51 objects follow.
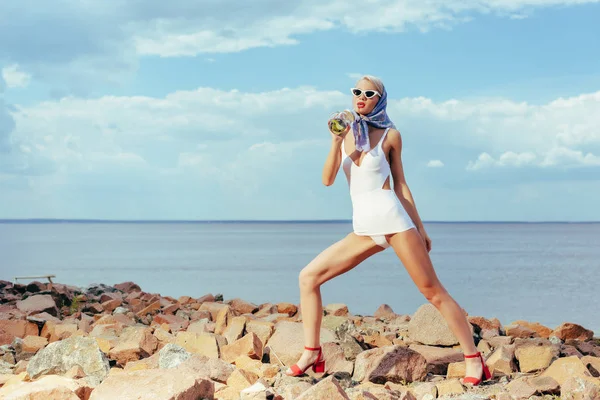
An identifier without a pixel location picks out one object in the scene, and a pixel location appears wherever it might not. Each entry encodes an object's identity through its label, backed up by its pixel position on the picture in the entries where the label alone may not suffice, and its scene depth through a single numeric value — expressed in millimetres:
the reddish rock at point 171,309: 11531
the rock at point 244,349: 7211
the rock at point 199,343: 7477
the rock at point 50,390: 5504
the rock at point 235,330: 8156
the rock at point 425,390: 6051
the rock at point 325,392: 5082
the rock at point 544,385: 6148
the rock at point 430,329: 7891
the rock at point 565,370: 6566
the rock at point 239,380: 6000
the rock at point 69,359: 6957
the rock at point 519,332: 9641
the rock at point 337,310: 12320
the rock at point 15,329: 9098
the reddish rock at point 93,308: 12164
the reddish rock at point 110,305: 12374
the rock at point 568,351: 8038
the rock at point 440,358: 7168
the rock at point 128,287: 17045
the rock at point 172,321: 9904
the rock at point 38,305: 11164
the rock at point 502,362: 7086
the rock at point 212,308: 11350
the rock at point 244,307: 12852
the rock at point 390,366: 6605
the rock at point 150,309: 11567
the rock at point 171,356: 6789
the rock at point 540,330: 10109
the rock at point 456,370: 6934
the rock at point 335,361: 6918
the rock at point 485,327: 8855
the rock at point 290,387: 5596
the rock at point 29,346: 8469
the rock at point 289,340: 7316
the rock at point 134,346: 7539
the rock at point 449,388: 6145
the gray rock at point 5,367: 7516
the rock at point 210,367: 6324
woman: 5977
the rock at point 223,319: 9055
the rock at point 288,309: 12477
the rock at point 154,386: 5211
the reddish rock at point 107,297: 13547
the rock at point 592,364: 7062
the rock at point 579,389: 5785
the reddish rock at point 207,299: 14010
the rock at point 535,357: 7258
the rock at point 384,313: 12787
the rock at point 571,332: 9805
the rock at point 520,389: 6074
